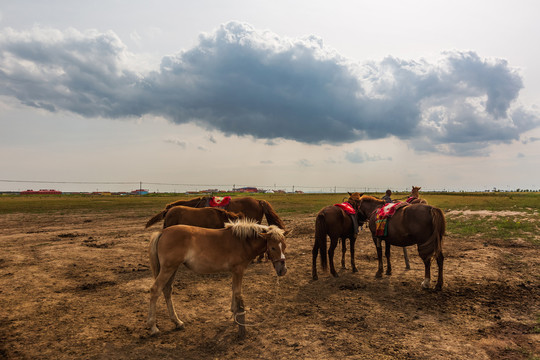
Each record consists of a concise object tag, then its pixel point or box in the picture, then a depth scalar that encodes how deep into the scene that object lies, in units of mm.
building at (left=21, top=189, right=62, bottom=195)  90350
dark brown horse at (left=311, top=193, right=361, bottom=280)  8656
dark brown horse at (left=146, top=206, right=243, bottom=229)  9586
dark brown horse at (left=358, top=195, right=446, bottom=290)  7574
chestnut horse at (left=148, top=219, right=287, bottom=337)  5227
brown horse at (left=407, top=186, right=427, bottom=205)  12156
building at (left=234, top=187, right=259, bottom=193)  122275
